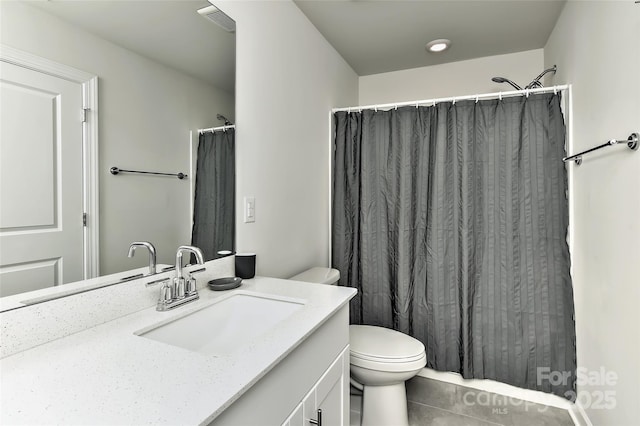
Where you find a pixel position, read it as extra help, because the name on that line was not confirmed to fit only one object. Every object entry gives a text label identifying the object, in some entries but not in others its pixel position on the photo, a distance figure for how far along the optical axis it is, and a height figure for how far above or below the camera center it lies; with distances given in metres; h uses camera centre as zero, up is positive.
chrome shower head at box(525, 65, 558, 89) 2.08 +0.84
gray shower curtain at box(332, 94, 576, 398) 1.87 -0.17
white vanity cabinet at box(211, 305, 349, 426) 0.68 -0.48
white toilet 1.56 -0.81
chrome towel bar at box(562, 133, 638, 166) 1.12 +0.24
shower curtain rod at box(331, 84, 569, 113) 1.86 +0.69
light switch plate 1.52 -0.01
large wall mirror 0.76 +0.26
